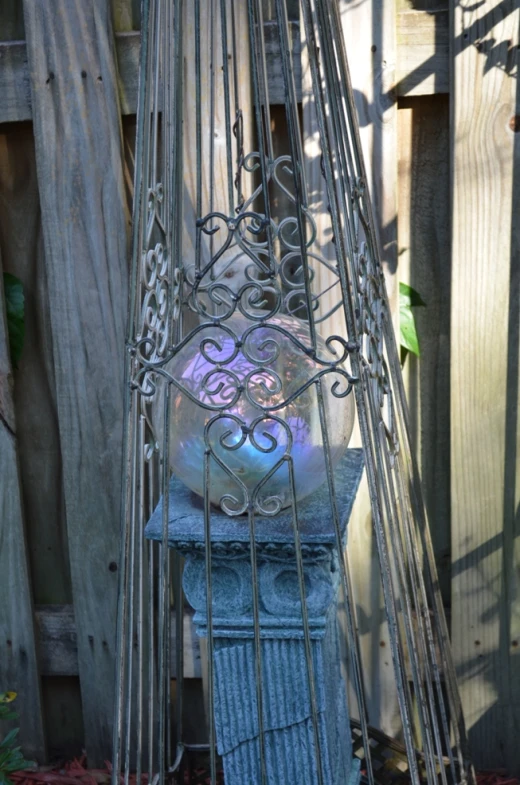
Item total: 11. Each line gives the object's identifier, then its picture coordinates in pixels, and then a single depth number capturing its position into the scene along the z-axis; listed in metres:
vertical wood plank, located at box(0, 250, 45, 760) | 2.29
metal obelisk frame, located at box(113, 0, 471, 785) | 1.43
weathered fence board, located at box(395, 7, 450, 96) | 2.01
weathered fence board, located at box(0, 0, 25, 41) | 2.14
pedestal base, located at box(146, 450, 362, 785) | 1.51
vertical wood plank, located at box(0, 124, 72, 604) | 2.24
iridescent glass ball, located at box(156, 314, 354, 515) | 1.44
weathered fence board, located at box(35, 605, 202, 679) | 2.43
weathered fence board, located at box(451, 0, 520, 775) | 1.98
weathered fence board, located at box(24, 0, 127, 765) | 2.07
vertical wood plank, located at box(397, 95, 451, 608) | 2.10
